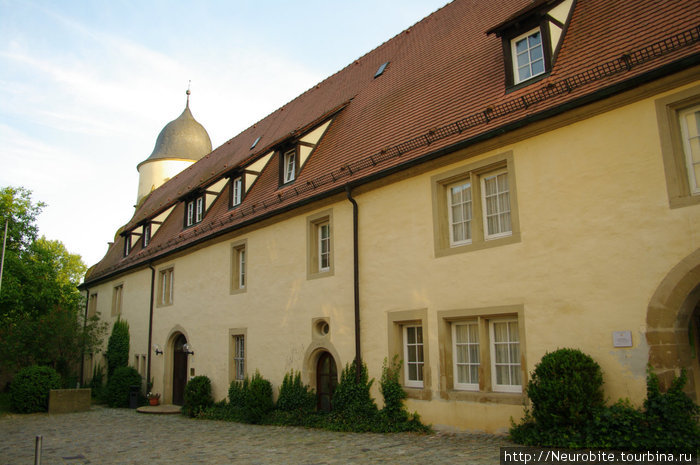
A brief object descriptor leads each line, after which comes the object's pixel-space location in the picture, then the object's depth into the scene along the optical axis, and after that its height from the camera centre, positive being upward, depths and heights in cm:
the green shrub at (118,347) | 2448 +52
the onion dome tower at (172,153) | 3731 +1306
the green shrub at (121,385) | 2192 -95
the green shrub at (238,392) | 1600 -96
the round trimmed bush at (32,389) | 1988 -93
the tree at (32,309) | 2366 +280
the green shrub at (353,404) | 1198 -101
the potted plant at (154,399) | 2075 -140
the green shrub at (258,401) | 1470 -111
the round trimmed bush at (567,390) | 835 -56
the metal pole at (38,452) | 668 -102
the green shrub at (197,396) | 1722 -111
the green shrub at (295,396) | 1389 -95
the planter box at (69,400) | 2006 -135
